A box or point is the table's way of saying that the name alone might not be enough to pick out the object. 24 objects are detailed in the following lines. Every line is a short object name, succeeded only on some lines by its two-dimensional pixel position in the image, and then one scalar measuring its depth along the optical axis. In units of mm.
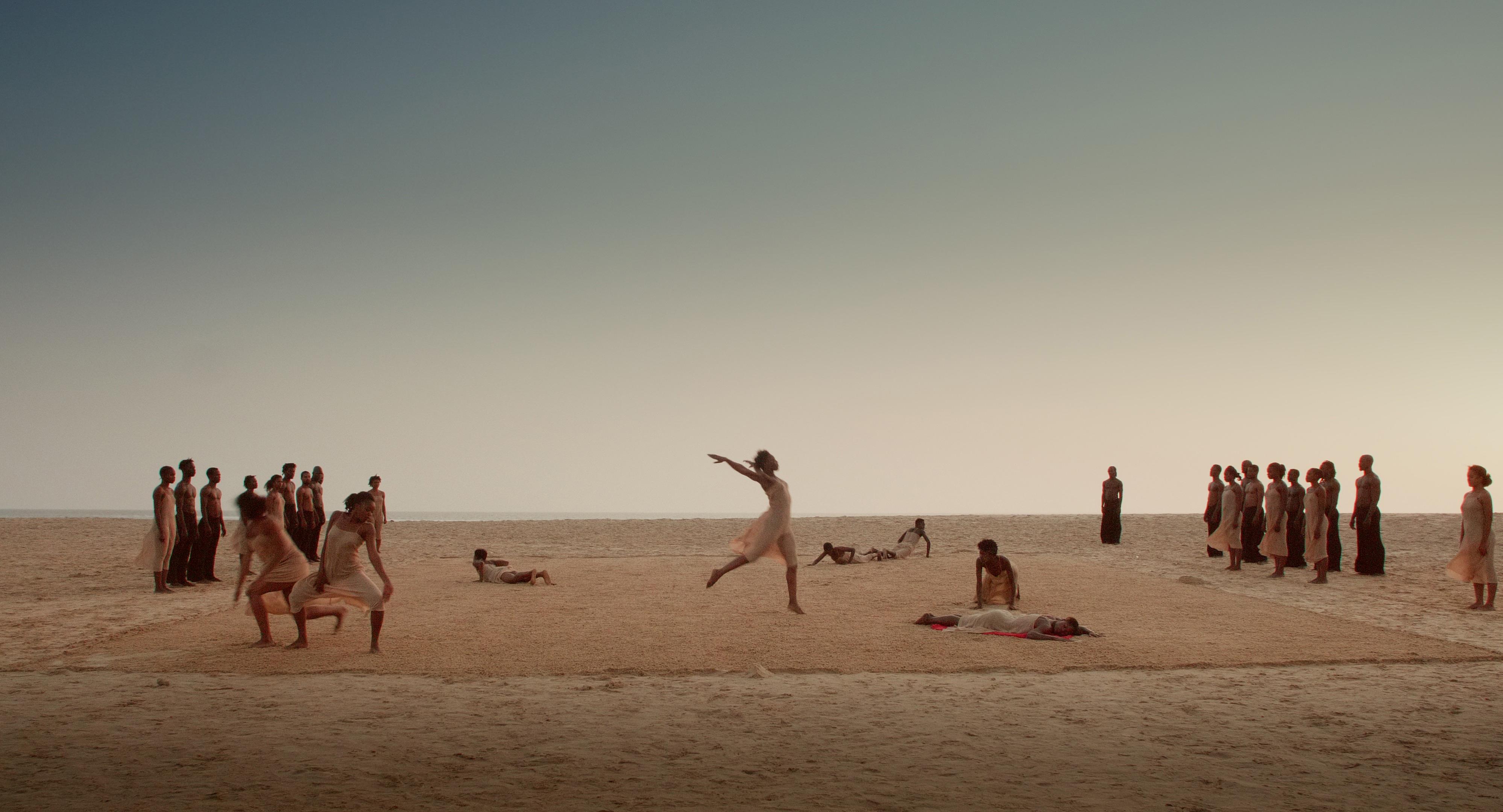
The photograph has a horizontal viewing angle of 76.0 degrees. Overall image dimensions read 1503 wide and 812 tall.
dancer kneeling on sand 12398
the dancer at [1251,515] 19828
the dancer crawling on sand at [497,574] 15750
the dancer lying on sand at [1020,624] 10305
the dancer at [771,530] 11992
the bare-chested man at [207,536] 16656
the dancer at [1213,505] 23781
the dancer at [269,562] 9586
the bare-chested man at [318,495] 19594
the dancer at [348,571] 9406
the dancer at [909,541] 21281
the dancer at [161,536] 15070
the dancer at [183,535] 15758
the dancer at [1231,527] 19859
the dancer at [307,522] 19375
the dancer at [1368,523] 17656
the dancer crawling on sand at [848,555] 19688
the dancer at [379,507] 18328
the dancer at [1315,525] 17312
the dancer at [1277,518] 17750
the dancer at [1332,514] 18000
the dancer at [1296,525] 19719
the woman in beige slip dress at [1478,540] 12719
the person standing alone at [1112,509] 27250
